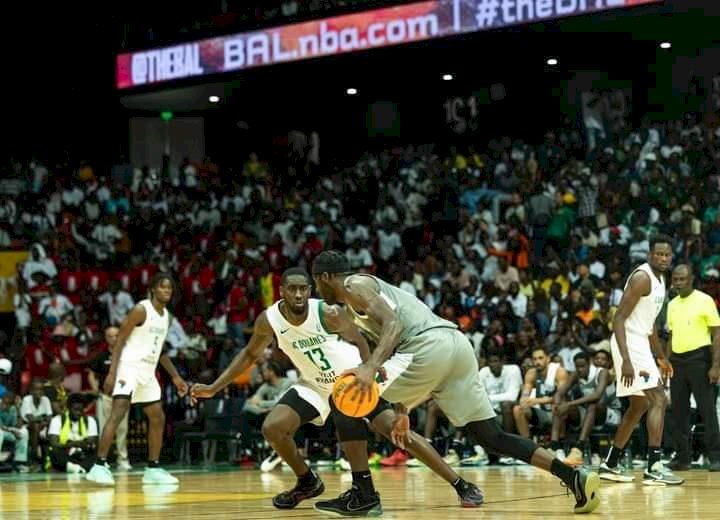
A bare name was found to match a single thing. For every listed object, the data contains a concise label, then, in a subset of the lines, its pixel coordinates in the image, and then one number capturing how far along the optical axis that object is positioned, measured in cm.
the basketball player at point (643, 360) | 1235
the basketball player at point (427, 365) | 899
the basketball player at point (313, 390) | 975
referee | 1520
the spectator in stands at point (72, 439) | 1878
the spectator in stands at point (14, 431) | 1930
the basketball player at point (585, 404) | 1725
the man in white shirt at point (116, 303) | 2511
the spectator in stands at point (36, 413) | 1975
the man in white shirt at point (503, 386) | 1808
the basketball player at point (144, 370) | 1471
